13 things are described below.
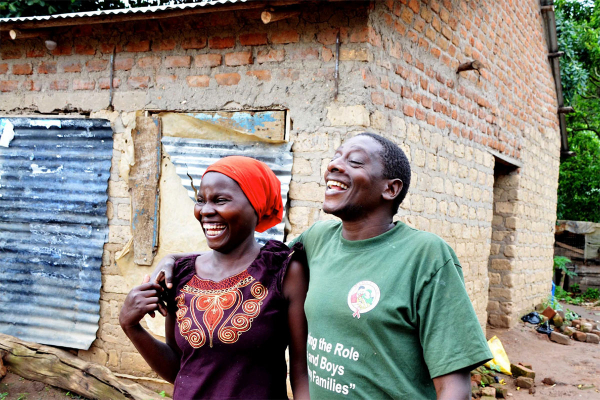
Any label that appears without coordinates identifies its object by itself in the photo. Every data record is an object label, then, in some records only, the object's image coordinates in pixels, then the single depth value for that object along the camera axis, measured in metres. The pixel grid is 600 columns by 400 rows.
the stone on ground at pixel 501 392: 4.86
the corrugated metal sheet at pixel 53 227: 4.63
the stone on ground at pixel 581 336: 7.34
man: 1.37
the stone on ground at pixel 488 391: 4.68
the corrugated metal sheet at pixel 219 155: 3.99
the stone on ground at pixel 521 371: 5.32
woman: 1.68
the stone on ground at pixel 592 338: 7.31
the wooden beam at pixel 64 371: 3.78
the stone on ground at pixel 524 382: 5.14
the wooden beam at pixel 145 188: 4.38
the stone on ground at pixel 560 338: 7.07
